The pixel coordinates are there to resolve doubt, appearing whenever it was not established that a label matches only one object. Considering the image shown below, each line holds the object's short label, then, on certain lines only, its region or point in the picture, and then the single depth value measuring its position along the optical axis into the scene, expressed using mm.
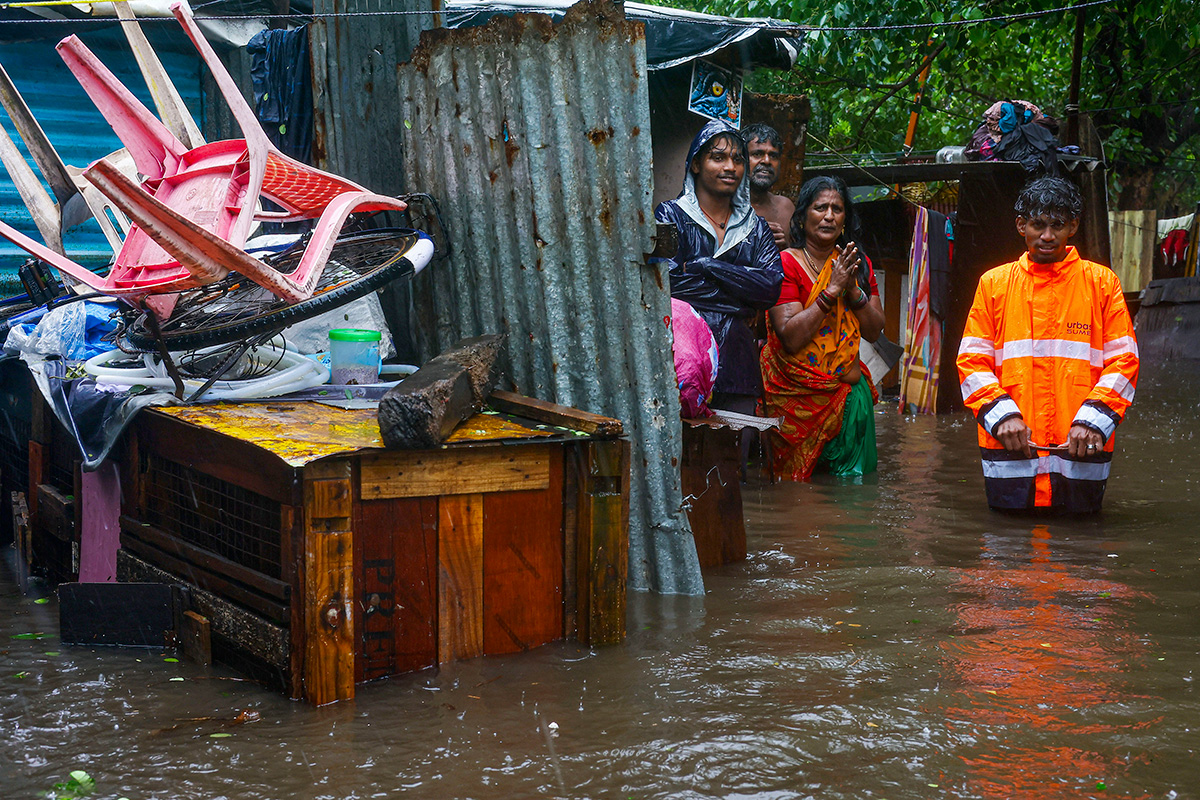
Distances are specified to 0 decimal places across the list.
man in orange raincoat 5227
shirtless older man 7480
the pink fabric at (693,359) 4566
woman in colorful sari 6312
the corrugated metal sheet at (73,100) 6891
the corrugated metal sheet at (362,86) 5000
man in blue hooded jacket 5191
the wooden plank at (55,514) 4094
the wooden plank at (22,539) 4449
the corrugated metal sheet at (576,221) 3814
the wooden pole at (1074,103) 10070
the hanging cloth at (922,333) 10617
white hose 3666
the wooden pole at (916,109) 12266
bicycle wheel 3465
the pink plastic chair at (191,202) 3244
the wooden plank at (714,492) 4312
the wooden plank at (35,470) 4504
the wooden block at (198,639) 3240
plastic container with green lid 4043
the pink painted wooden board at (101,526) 3904
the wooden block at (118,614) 3414
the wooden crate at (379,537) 2857
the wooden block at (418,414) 2873
